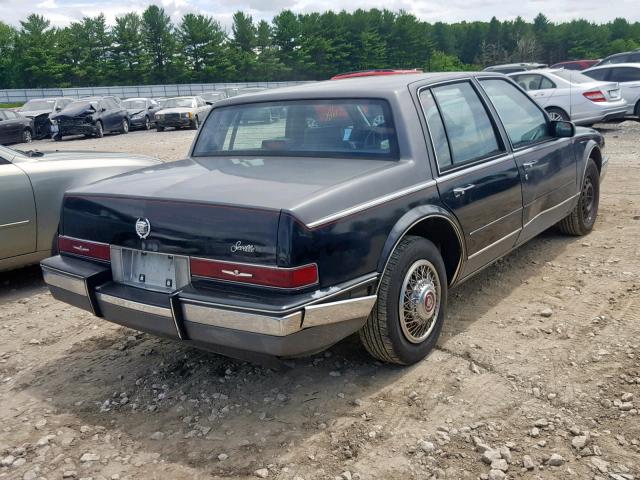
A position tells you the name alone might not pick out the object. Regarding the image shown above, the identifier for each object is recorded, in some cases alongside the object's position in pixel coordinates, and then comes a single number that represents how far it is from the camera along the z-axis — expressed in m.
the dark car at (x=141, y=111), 26.45
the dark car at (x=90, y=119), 22.59
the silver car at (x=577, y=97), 13.59
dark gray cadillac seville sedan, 2.97
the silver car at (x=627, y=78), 15.13
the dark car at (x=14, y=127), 20.88
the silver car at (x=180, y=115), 24.61
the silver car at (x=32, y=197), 5.34
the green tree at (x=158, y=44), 65.44
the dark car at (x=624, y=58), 18.38
